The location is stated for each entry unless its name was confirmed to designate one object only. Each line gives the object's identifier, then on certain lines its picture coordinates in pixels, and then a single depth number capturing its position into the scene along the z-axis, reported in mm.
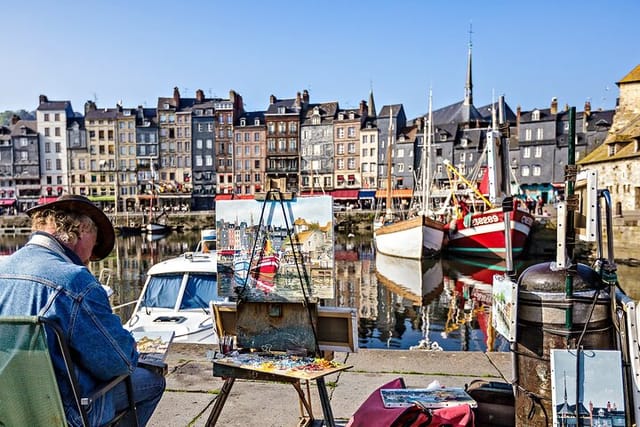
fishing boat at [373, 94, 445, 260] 29188
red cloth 3045
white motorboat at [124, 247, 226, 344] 8259
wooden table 2990
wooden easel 3619
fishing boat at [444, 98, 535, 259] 29547
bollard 3043
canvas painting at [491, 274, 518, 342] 3146
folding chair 2061
